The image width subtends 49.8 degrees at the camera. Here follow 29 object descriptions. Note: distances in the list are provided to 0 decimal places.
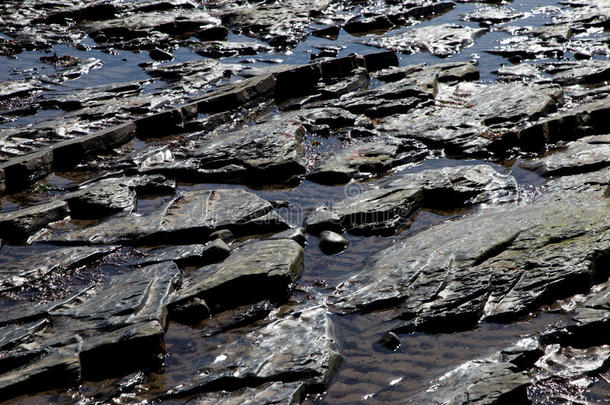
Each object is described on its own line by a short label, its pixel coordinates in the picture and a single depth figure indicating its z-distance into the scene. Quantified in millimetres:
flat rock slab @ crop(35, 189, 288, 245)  9141
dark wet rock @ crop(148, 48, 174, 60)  17859
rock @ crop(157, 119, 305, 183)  11156
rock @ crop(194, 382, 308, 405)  5793
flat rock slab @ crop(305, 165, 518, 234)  9227
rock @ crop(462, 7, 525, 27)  20406
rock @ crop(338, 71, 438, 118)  13633
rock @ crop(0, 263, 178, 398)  6316
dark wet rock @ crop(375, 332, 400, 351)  6691
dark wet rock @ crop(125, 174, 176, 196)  10773
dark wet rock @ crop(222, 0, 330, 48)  19656
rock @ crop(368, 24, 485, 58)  17953
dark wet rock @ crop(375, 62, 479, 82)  15203
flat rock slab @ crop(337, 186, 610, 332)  7039
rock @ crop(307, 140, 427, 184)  10938
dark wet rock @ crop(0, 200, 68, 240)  9430
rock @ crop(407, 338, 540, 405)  5562
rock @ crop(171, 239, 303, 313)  7496
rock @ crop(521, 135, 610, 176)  10305
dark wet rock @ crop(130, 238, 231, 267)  8375
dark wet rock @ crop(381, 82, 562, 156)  11781
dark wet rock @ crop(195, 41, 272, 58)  18375
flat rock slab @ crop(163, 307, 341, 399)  6160
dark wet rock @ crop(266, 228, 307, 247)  8773
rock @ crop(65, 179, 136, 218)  10031
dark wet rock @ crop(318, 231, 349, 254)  8688
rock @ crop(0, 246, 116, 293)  8195
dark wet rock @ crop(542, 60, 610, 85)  14633
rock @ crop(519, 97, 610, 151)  11589
